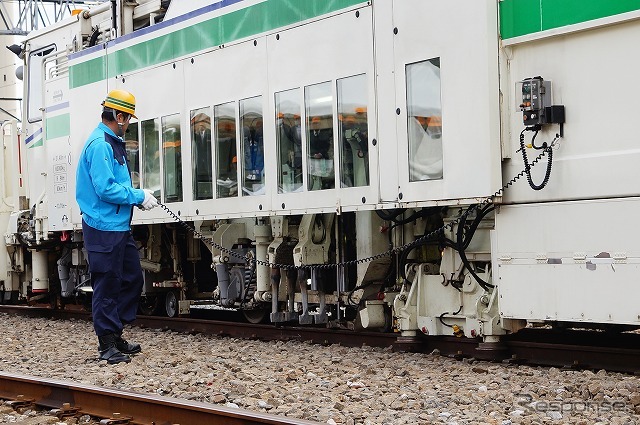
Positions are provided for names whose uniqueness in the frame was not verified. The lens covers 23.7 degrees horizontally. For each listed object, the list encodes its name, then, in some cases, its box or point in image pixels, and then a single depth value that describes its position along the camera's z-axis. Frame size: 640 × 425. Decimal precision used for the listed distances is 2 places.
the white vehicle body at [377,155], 10.47
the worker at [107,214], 13.03
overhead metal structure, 37.50
